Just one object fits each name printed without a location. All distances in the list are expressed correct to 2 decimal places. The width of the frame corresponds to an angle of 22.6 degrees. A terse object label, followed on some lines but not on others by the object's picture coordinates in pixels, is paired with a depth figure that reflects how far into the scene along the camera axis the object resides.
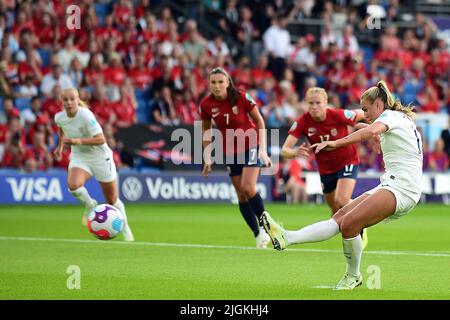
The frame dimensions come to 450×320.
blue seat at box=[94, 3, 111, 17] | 29.83
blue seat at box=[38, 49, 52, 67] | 27.98
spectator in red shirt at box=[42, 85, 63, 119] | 25.80
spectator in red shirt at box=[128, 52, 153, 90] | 28.30
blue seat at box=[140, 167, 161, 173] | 26.51
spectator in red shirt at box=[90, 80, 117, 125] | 26.31
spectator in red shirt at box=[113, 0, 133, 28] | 28.81
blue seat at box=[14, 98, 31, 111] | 26.58
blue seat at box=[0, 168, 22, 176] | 25.00
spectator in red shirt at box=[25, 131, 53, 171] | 25.30
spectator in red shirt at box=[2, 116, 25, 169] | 25.14
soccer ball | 15.03
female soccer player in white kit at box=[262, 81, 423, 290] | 10.46
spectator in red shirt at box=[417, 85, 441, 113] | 31.81
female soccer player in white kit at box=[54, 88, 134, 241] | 16.80
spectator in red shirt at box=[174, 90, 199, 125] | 27.67
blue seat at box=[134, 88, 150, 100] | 28.48
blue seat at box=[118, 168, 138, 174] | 25.88
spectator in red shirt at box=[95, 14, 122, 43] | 28.17
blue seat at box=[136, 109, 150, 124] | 28.20
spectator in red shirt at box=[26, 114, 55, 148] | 25.39
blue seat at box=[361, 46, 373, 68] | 34.88
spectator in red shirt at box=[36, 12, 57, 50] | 27.47
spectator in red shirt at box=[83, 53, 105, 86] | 26.95
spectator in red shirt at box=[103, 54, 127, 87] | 27.20
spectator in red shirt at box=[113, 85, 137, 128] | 26.97
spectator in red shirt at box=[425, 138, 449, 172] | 29.41
